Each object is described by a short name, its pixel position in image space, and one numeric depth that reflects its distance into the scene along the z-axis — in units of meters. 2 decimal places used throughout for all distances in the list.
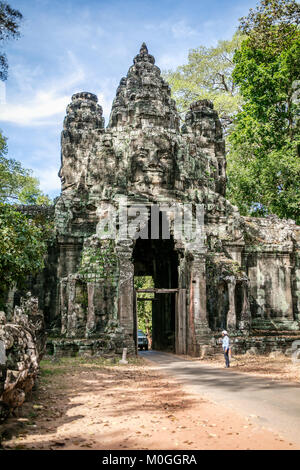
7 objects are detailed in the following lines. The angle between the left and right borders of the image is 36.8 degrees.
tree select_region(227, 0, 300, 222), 24.02
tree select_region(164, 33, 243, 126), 32.03
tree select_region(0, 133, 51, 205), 26.91
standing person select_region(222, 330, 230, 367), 12.08
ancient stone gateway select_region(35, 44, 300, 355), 14.99
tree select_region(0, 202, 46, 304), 12.70
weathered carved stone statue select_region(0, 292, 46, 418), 5.32
